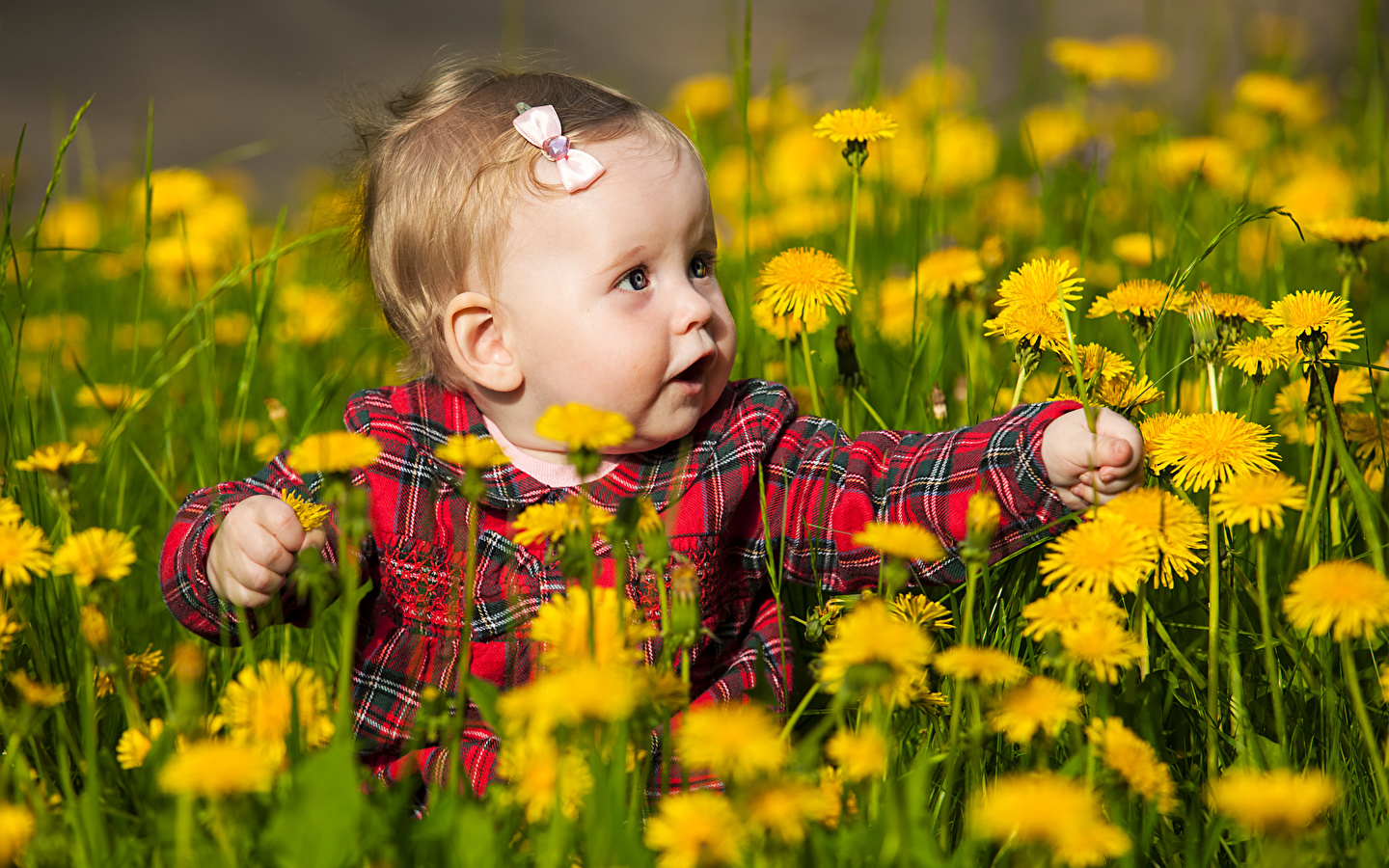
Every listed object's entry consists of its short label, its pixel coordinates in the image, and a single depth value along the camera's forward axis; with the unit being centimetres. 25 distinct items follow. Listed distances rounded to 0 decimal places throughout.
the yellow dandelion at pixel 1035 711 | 148
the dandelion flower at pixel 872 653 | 146
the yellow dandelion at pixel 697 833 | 143
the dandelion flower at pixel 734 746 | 144
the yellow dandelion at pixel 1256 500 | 154
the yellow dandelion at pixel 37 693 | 152
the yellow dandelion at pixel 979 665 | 149
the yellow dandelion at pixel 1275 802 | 142
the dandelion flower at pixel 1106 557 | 154
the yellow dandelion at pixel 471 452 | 150
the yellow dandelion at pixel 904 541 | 151
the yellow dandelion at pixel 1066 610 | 152
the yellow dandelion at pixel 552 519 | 153
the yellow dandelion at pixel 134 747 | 154
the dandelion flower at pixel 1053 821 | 142
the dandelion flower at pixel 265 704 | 151
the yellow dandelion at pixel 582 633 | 150
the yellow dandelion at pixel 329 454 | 151
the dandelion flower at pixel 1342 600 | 149
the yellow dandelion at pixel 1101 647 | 151
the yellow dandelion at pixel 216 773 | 143
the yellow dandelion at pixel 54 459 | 157
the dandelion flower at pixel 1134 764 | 149
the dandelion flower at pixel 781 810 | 143
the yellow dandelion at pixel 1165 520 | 155
